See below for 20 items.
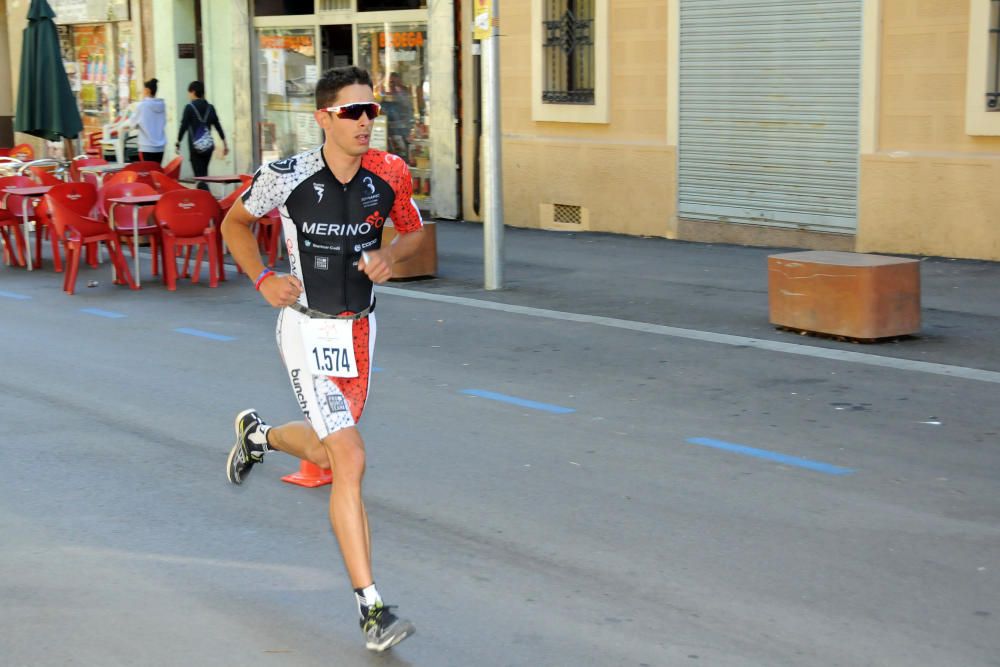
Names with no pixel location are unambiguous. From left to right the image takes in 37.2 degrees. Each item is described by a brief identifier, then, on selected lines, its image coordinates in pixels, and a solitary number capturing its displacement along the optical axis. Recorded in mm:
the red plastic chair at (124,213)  14539
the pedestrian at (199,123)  20828
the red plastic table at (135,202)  14305
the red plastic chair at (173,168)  18562
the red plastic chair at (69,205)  14766
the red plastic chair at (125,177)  15555
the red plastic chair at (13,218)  16312
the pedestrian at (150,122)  22094
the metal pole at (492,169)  13641
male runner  5141
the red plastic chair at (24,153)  22278
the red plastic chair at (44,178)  16719
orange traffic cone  6980
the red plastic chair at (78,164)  19609
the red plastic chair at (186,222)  14125
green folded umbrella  19766
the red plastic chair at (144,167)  17666
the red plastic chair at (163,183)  15703
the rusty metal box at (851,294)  10438
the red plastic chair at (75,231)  14445
